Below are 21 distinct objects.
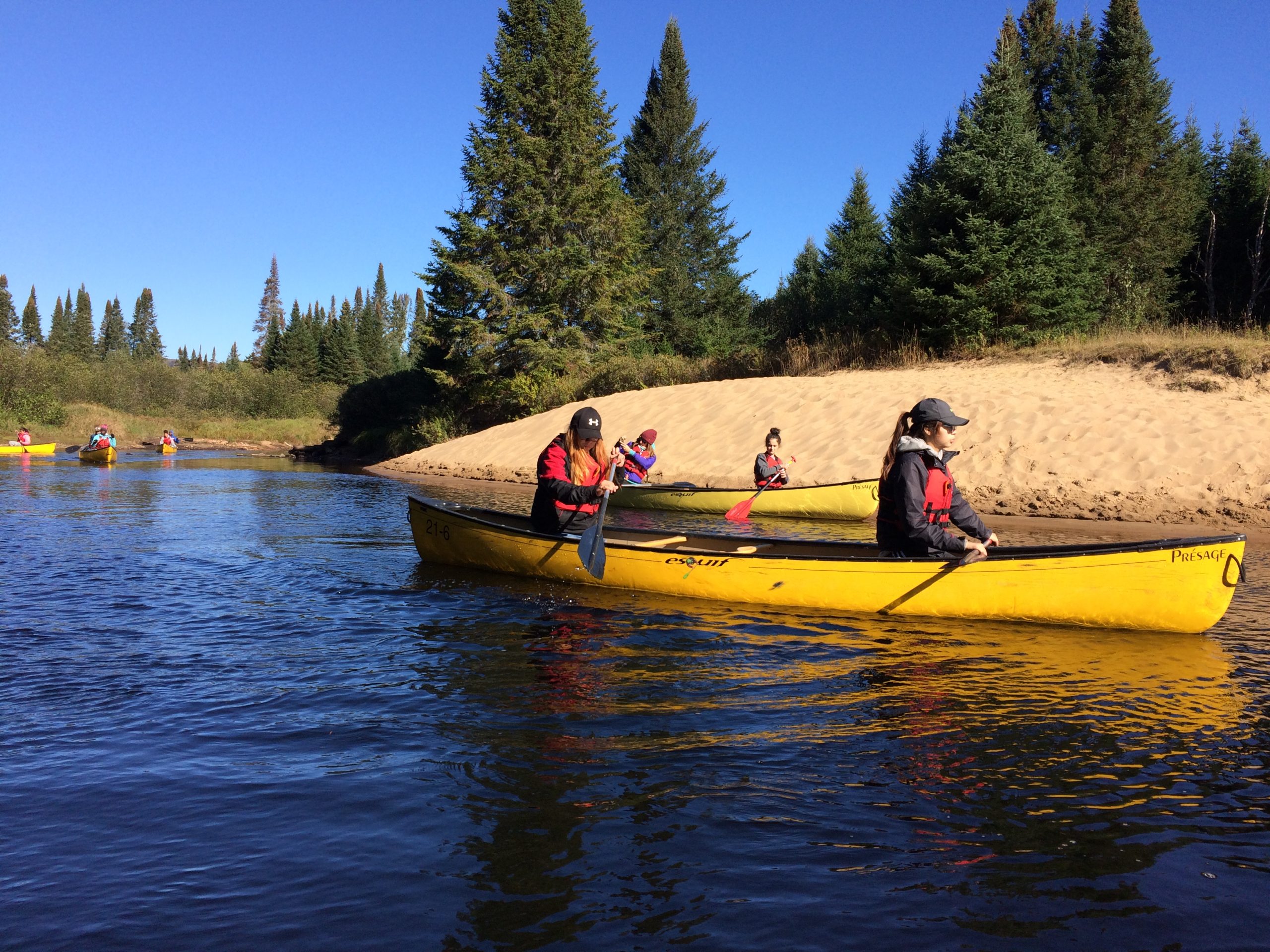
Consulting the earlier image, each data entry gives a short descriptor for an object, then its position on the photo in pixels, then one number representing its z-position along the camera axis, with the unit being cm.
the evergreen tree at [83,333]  9206
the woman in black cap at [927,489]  689
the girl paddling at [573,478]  869
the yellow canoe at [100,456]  2884
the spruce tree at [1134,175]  3097
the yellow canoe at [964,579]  703
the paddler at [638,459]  1642
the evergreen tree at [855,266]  2812
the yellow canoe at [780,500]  1457
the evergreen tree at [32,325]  10519
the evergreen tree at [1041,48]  3625
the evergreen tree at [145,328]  11725
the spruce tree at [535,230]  3409
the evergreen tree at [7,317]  9275
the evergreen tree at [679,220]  4141
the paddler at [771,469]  1514
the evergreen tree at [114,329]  11494
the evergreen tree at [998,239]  2209
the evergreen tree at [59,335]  8794
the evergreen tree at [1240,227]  3000
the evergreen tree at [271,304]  12600
